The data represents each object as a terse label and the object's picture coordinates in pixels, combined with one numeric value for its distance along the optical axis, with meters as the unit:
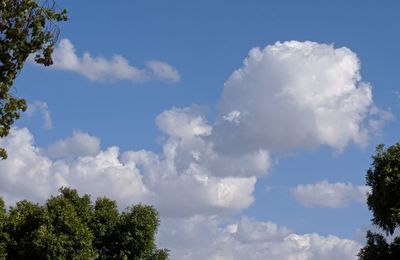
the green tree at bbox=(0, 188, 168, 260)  55.06
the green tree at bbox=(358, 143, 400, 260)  44.47
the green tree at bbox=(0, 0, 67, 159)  18.41
